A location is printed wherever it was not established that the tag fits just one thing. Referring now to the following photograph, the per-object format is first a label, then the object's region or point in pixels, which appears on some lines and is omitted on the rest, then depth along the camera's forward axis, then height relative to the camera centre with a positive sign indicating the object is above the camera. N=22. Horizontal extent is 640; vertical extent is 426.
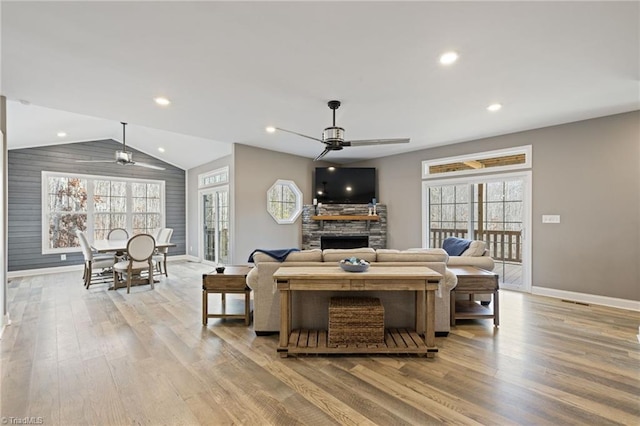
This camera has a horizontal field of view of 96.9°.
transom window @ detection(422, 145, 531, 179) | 4.82 +0.94
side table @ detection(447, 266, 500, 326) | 3.26 -0.88
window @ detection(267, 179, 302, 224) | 6.33 +0.26
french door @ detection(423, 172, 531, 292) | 5.21 -0.05
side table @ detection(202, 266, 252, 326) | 3.33 -0.86
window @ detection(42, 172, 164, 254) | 6.39 +0.14
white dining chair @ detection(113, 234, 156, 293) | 4.88 -0.84
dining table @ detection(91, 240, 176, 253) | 5.03 -0.63
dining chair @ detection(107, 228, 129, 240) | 6.40 -0.50
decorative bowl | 2.66 -0.50
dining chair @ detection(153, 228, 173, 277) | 5.81 -0.75
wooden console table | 2.56 -0.68
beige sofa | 3.01 -0.88
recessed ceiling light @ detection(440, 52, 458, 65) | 2.45 +1.37
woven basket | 2.66 -1.05
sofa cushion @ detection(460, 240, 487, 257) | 4.08 -0.54
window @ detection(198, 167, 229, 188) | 7.01 +0.92
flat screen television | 6.76 +0.63
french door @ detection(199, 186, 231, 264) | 7.26 -0.35
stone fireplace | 6.68 -0.37
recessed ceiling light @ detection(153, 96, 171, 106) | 3.44 +1.39
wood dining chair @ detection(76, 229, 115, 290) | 5.06 -0.91
